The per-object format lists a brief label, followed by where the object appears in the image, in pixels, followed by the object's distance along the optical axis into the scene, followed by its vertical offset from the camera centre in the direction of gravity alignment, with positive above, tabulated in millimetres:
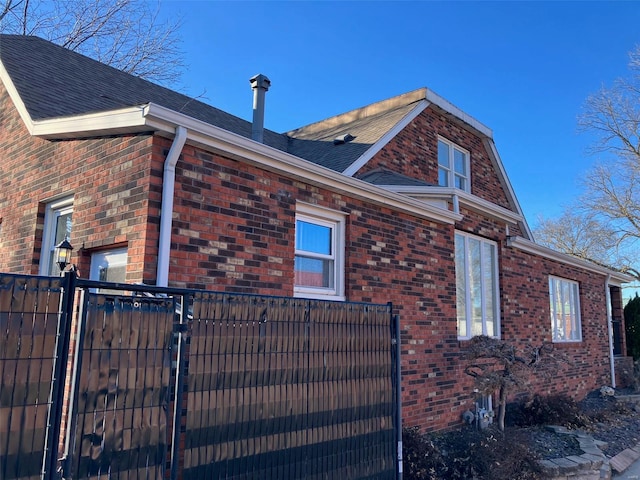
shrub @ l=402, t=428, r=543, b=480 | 5430 -1612
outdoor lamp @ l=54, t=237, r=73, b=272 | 4598 +541
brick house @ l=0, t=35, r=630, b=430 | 4586 +1272
